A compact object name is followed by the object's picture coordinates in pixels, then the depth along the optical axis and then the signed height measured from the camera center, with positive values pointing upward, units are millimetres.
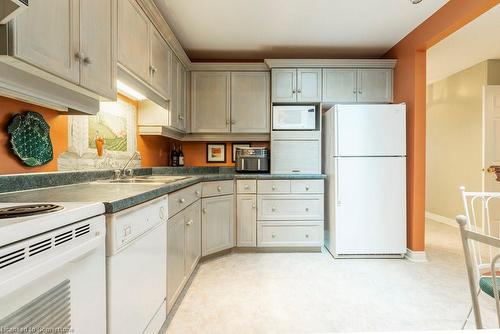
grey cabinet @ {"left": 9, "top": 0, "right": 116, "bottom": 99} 977 +539
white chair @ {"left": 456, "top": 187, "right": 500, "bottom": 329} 796 -308
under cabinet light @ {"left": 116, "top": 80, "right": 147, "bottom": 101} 2034 +627
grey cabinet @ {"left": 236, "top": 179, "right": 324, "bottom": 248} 3086 -542
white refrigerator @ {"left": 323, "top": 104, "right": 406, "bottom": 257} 2885 -156
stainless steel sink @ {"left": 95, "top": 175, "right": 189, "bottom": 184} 1975 -111
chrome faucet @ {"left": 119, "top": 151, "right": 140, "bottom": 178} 2238 -51
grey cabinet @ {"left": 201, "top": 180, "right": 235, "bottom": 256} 2721 -536
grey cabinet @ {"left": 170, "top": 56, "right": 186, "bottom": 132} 2803 +756
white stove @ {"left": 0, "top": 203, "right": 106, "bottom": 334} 601 -263
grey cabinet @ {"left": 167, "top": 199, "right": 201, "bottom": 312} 1729 -611
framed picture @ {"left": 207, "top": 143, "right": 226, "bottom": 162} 3670 +186
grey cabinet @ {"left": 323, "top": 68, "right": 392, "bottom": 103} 3262 +969
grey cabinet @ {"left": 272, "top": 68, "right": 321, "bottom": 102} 3260 +980
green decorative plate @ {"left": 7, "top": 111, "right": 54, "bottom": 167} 1338 +145
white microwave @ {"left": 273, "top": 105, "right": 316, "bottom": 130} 3264 +575
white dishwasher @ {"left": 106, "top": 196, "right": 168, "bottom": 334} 1038 -466
